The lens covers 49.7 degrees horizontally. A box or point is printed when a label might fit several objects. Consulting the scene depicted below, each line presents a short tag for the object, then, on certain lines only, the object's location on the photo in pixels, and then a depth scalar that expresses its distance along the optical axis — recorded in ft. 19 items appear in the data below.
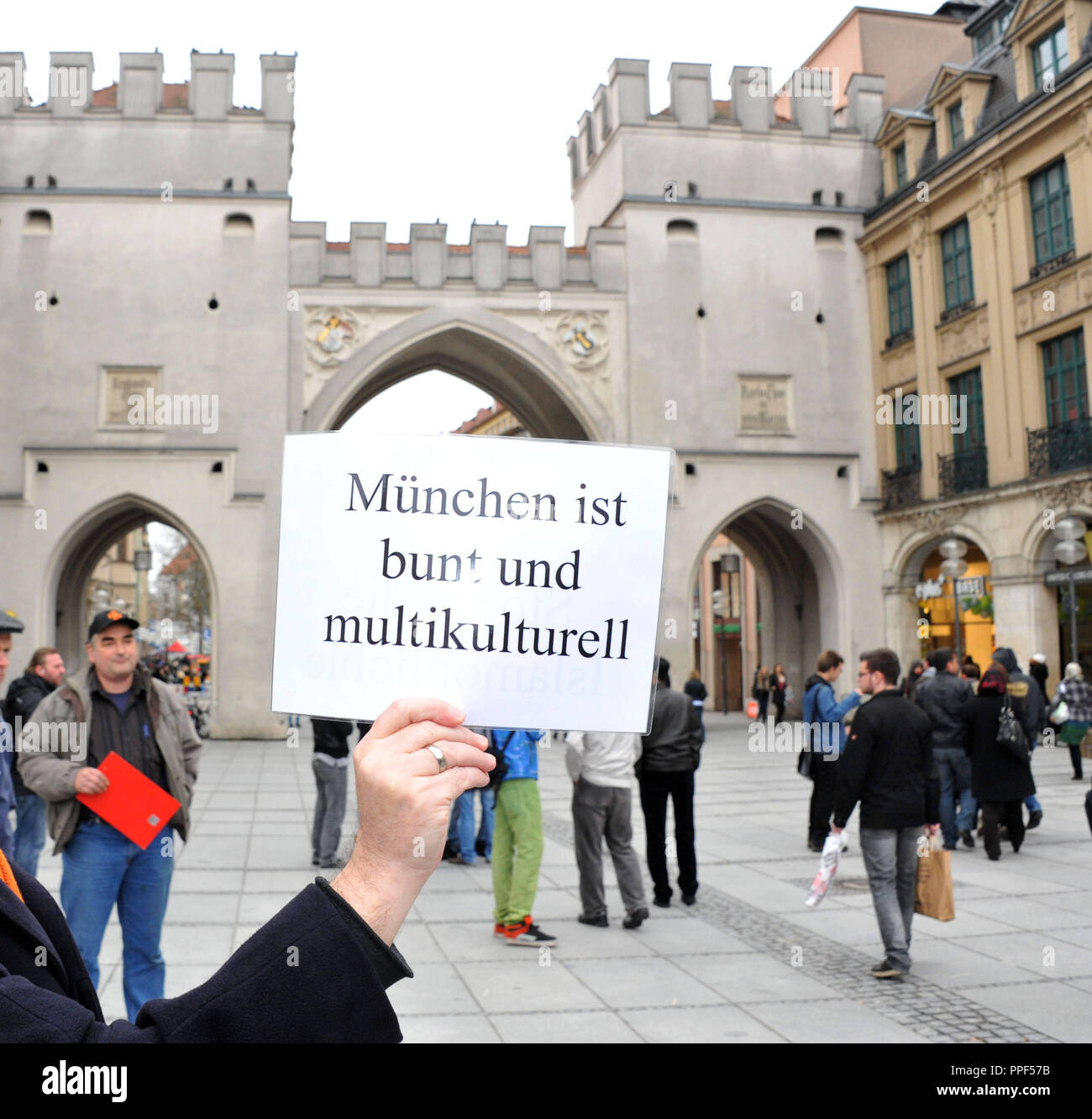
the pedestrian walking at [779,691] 99.96
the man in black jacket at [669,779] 27.73
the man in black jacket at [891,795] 21.42
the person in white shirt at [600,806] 25.67
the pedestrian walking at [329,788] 32.50
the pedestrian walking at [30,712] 26.96
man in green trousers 23.79
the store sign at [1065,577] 71.77
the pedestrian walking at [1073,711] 49.01
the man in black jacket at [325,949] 4.11
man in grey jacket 15.67
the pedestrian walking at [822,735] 32.55
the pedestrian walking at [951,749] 35.42
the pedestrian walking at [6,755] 14.32
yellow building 74.13
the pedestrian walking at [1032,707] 35.86
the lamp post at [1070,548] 63.21
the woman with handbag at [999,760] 33.12
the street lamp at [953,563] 73.37
